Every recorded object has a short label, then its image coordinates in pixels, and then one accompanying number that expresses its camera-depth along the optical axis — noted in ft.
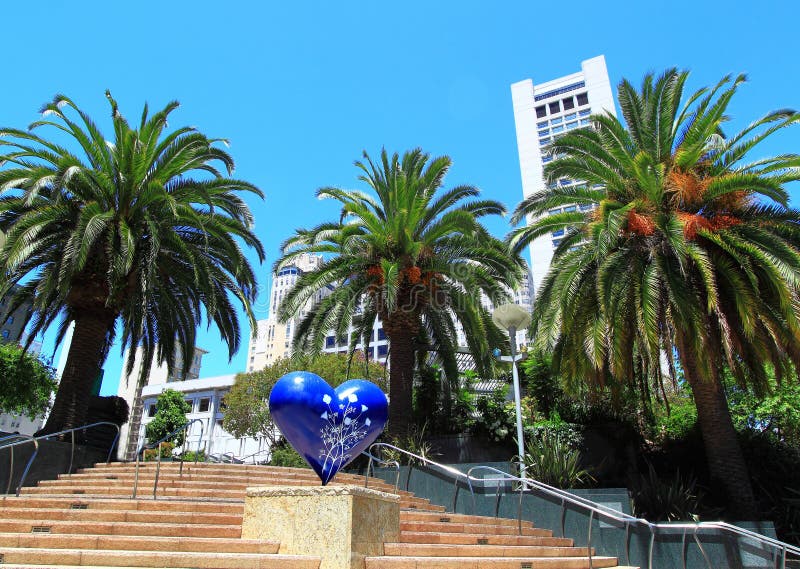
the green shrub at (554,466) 37.55
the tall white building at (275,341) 311.68
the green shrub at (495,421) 50.57
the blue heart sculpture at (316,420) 25.13
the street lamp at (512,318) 40.81
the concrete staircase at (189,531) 18.22
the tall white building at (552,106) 288.92
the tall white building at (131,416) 62.69
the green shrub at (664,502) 36.24
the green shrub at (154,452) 84.38
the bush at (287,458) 54.90
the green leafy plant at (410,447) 44.91
